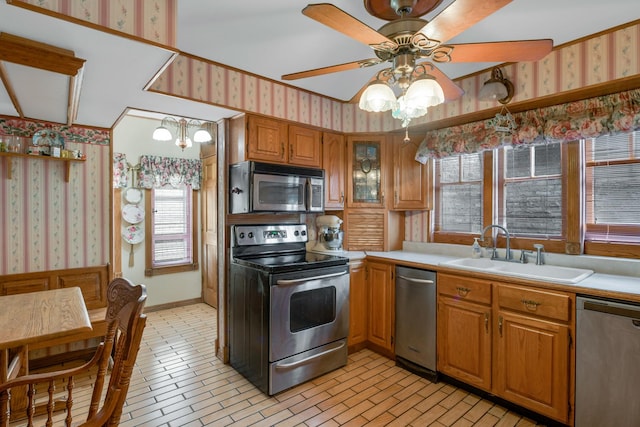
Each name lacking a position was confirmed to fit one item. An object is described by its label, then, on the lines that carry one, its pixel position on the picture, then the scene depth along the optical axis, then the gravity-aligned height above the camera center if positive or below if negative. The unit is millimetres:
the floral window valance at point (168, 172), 4250 +496
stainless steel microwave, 2691 +179
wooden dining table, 1418 -538
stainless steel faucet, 2664 -316
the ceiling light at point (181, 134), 3492 +810
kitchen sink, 2119 -450
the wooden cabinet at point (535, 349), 1979 -900
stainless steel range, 2418 -818
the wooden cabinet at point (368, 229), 3428 -216
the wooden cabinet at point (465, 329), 2336 -900
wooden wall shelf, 2578 +419
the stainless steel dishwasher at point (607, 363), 1755 -860
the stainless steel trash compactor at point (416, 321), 2639 -936
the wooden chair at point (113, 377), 1165 -617
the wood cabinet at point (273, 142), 2775 +601
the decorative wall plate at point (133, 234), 4207 -320
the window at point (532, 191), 2629 +144
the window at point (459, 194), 3117 +141
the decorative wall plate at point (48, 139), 2717 +590
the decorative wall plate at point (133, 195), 4211 +178
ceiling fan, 1211 +725
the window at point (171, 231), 4406 -307
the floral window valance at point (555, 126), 2131 +616
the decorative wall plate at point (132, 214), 4199 -65
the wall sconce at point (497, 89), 2389 +871
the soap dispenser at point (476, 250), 2872 -365
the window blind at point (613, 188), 2283 +142
